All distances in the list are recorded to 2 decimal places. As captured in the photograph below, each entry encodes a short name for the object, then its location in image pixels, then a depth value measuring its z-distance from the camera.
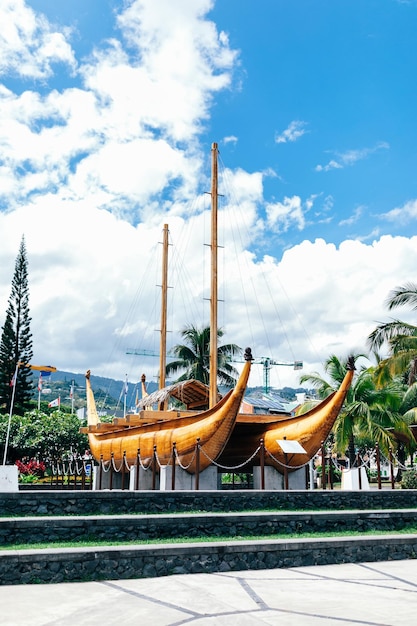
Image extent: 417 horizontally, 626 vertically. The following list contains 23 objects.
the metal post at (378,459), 15.03
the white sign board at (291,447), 14.75
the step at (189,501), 10.23
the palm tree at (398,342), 20.88
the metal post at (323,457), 14.74
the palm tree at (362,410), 22.19
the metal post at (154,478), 16.06
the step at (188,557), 6.89
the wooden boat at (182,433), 14.95
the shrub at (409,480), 20.44
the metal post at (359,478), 15.91
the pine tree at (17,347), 43.44
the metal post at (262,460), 13.89
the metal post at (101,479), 22.91
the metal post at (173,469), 14.28
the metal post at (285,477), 14.65
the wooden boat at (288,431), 15.35
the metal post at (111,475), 21.28
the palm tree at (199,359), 35.62
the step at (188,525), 8.38
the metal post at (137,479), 16.09
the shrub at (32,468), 27.98
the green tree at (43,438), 35.22
